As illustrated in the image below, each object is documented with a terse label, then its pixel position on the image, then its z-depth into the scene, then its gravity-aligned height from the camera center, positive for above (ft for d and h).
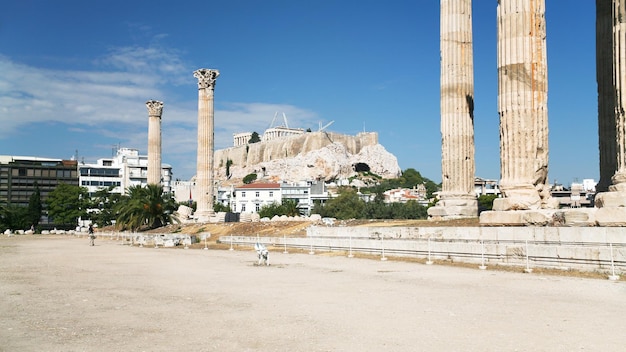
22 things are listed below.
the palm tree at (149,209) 168.25 -0.92
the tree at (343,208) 290.35 -1.20
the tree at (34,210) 304.91 -2.18
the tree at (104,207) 264.52 -0.60
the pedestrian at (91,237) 133.28 -6.87
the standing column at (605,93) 62.39 +11.74
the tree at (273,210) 287.16 -2.32
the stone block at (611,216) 45.62 -0.80
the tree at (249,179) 643.99 +28.03
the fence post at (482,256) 52.70 -4.44
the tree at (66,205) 289.94 +0.31
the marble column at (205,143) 164.66 +16.75
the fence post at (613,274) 41.55 -4.70
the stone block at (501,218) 54.65 -1.14
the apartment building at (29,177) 388.78 +18.69
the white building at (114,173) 423.23 +23.00
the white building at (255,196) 461.78 +7.24
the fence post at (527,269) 48.06 -5.02
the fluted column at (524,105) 57.31 +9.53
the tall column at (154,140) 189.78 +20.78
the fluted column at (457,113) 78.79 +11.93
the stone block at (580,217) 47.80 -0.90
